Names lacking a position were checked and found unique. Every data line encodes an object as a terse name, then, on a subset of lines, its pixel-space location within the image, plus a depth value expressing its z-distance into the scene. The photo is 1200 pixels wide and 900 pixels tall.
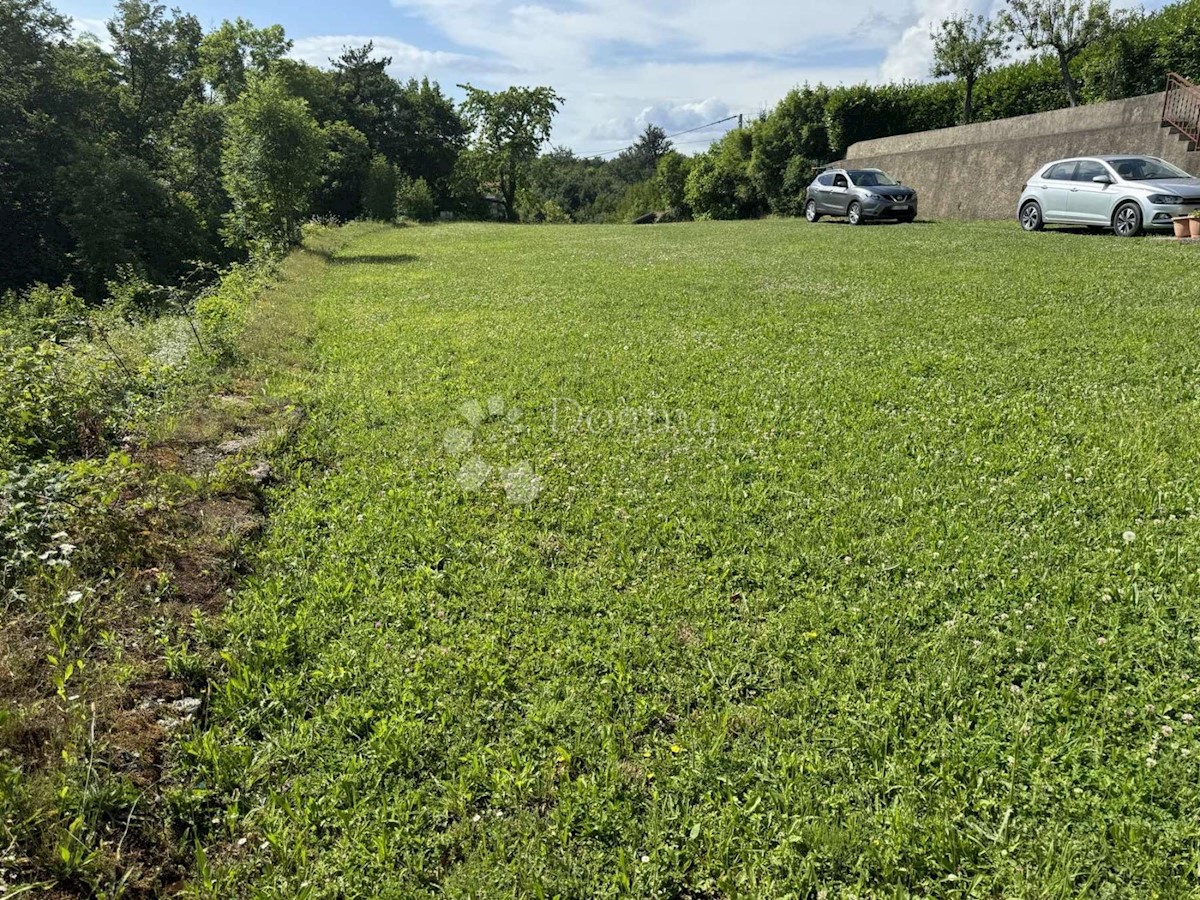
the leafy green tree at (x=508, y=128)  45.09
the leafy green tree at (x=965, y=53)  22.81
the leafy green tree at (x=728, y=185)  33.31
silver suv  18.34
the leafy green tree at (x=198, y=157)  38.41
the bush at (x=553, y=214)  58.17
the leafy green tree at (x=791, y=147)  29.11
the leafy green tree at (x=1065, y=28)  19.78
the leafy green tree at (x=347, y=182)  38.72
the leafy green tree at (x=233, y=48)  44.72
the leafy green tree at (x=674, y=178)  42.19
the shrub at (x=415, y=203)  35.68
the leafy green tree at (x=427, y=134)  53.09
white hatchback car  12.00
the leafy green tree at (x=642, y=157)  103.21
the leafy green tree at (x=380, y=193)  33.66
